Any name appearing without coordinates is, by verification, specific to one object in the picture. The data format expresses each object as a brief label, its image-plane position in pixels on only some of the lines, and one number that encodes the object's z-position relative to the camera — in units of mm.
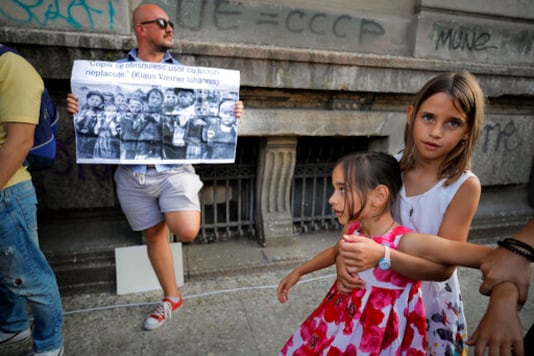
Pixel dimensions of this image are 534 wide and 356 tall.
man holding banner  2006
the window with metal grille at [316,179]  3520
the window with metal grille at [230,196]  3270
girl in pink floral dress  1207
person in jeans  1517
